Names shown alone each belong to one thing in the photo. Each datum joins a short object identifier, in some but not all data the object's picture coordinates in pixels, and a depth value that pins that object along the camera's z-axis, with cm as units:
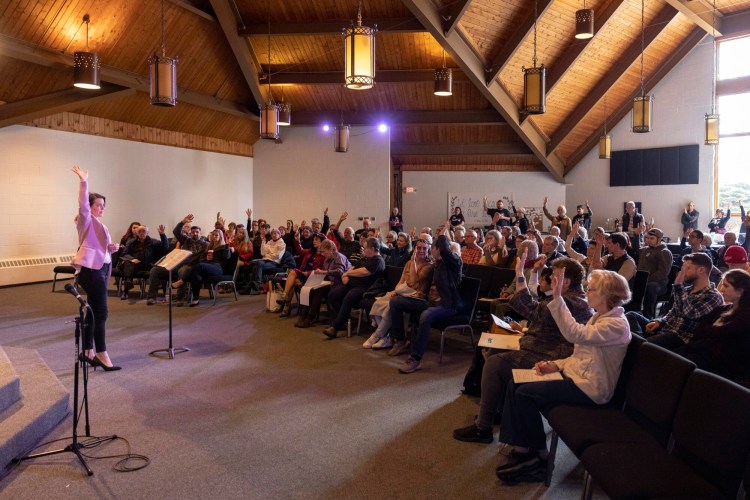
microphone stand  335
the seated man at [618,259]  575
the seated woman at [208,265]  870
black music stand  562
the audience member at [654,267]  639
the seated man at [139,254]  924
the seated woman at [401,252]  816
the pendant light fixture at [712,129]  970
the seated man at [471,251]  763
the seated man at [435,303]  531
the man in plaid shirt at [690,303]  394
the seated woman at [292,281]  783
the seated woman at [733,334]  335
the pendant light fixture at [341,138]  1332
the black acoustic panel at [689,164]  1415
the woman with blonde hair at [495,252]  718
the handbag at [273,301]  812
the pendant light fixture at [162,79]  780
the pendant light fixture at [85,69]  829
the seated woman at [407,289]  581
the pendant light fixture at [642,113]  866
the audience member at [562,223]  1082
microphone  341
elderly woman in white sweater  304
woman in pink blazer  480
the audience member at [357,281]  667
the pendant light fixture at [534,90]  773
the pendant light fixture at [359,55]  515
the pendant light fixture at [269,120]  1024
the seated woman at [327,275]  721
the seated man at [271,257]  991
